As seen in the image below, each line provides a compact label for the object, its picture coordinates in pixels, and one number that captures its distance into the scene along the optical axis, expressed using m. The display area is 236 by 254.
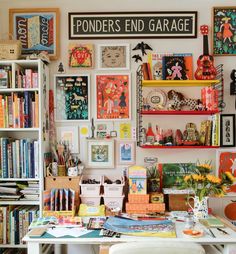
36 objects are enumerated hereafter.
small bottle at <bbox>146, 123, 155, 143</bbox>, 2.55
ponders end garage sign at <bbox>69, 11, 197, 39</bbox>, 2.62
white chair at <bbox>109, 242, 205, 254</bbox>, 1.54
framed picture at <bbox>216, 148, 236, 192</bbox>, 2.61
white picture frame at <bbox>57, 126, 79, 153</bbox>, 2.62
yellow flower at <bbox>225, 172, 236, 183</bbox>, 2.30
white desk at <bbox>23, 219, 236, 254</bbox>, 1.88
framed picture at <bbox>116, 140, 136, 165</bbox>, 2.62
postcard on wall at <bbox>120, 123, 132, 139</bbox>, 2.62
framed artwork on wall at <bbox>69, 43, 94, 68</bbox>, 2.61
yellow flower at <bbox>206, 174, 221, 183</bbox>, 2.24
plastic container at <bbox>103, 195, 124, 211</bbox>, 2.42
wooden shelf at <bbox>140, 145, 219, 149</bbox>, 2.45
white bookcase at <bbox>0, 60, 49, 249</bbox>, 2.39
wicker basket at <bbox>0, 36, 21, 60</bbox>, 2.43
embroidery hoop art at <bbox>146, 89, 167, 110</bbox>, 2.61
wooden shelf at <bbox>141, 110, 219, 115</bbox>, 2.44
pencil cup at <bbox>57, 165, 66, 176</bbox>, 2.48
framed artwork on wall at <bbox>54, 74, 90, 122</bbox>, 2.62
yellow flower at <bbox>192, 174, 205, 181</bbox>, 2.25
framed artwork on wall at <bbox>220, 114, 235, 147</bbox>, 2.61
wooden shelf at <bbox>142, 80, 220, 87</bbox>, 2.47
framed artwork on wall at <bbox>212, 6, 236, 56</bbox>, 2.60
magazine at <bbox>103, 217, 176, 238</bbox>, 1.96
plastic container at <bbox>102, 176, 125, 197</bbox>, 2.42
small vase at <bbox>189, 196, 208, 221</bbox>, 2.25
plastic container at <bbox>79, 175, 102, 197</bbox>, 2.42
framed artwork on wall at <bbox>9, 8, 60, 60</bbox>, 2.63
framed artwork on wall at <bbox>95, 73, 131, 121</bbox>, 2.61
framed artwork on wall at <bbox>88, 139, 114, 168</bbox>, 2.61
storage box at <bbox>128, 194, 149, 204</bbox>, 2.39
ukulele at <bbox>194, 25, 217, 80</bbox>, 2.47
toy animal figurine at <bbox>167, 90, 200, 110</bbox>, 2.55
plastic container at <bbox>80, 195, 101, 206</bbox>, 2.43
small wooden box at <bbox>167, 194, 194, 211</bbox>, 2.45
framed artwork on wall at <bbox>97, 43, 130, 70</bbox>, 2.62
